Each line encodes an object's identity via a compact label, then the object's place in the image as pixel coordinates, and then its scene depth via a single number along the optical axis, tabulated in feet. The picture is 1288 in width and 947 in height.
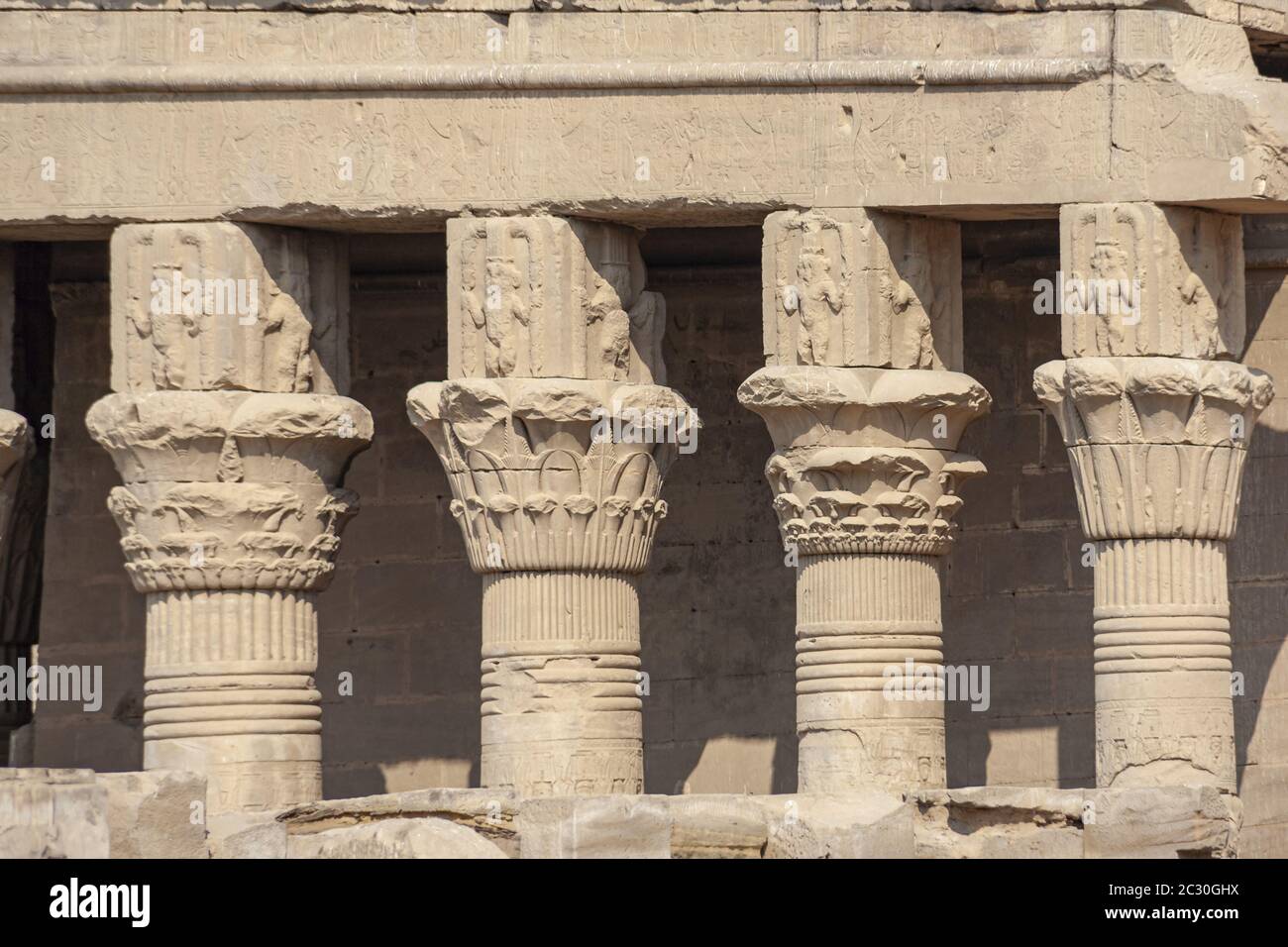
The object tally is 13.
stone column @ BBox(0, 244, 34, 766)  76.33
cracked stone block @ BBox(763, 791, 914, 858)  60.44
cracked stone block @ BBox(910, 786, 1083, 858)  62.80
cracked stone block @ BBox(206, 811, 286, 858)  61.72
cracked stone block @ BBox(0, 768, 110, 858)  57.72
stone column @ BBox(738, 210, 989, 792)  71.00
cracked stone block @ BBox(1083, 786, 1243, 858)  61.21
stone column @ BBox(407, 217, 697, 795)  71.87
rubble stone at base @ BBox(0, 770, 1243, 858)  58.70
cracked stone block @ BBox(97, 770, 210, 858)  59.93
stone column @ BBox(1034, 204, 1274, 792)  69.36
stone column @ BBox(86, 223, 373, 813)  73.00
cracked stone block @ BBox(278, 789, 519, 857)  64.28
